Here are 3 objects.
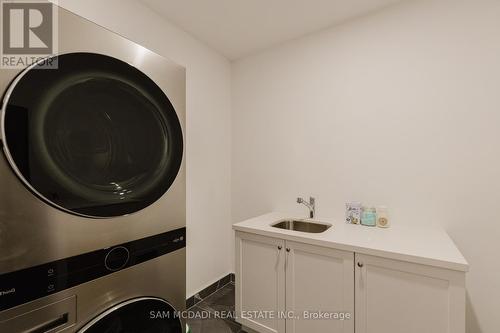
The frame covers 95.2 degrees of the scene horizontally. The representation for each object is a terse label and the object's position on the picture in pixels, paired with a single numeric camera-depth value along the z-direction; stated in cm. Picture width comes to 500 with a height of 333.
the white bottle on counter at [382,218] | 163
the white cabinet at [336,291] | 110
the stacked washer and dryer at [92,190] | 55
